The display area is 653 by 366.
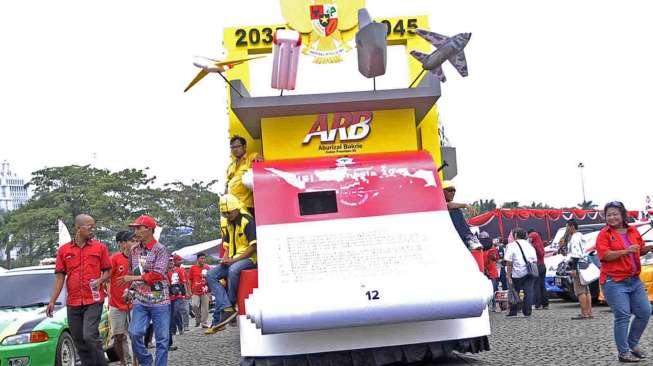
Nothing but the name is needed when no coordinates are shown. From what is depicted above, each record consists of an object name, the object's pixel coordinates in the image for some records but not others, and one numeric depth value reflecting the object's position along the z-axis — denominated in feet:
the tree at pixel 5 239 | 176.45
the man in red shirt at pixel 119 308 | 33.42
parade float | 22.74
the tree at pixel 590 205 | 312.13
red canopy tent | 120.98
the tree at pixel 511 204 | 323.51
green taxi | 30.83
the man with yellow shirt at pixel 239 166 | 29.14
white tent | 106.73
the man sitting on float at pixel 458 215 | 28.04
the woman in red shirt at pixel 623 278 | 26.18
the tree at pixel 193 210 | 193.57
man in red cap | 26.94
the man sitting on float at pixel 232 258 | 25.70
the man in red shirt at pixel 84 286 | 29.14
